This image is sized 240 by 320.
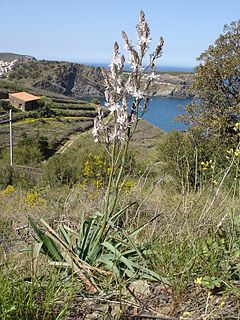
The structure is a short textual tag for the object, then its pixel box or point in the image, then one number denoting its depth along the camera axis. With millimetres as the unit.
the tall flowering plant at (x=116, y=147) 2246
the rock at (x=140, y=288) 2154
